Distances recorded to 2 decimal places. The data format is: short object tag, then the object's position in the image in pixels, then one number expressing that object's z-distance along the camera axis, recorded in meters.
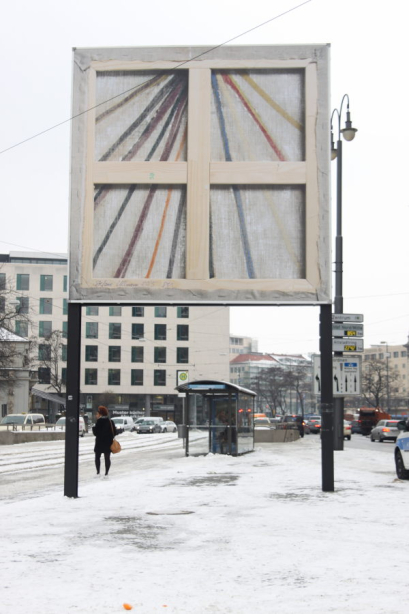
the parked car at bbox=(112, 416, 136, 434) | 70.31
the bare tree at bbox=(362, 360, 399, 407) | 104.96
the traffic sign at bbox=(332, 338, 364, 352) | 18.65
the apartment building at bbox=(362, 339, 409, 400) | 180.25
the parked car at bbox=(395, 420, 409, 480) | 16.56
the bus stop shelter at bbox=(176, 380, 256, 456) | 23.61
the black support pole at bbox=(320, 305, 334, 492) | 13.38
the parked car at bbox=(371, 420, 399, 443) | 49.09
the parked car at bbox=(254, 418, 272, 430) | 67.19
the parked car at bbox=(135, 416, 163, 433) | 69.88
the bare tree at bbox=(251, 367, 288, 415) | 116.06
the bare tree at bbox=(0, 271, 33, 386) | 43.28
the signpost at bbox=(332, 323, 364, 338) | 18.81
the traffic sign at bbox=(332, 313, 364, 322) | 19.34
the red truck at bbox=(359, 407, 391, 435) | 68.75
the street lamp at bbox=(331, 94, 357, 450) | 26.20
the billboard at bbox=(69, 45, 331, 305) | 13.15
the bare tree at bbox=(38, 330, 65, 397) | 81.50
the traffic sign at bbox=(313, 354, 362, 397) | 17.89
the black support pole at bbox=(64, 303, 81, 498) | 12.84
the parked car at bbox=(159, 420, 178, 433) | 71.41
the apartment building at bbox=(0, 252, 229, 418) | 91.62
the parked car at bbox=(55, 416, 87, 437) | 53.81
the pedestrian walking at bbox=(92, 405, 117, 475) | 16.53
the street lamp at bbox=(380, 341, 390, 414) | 106.26
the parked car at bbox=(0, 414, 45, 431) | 49.31
